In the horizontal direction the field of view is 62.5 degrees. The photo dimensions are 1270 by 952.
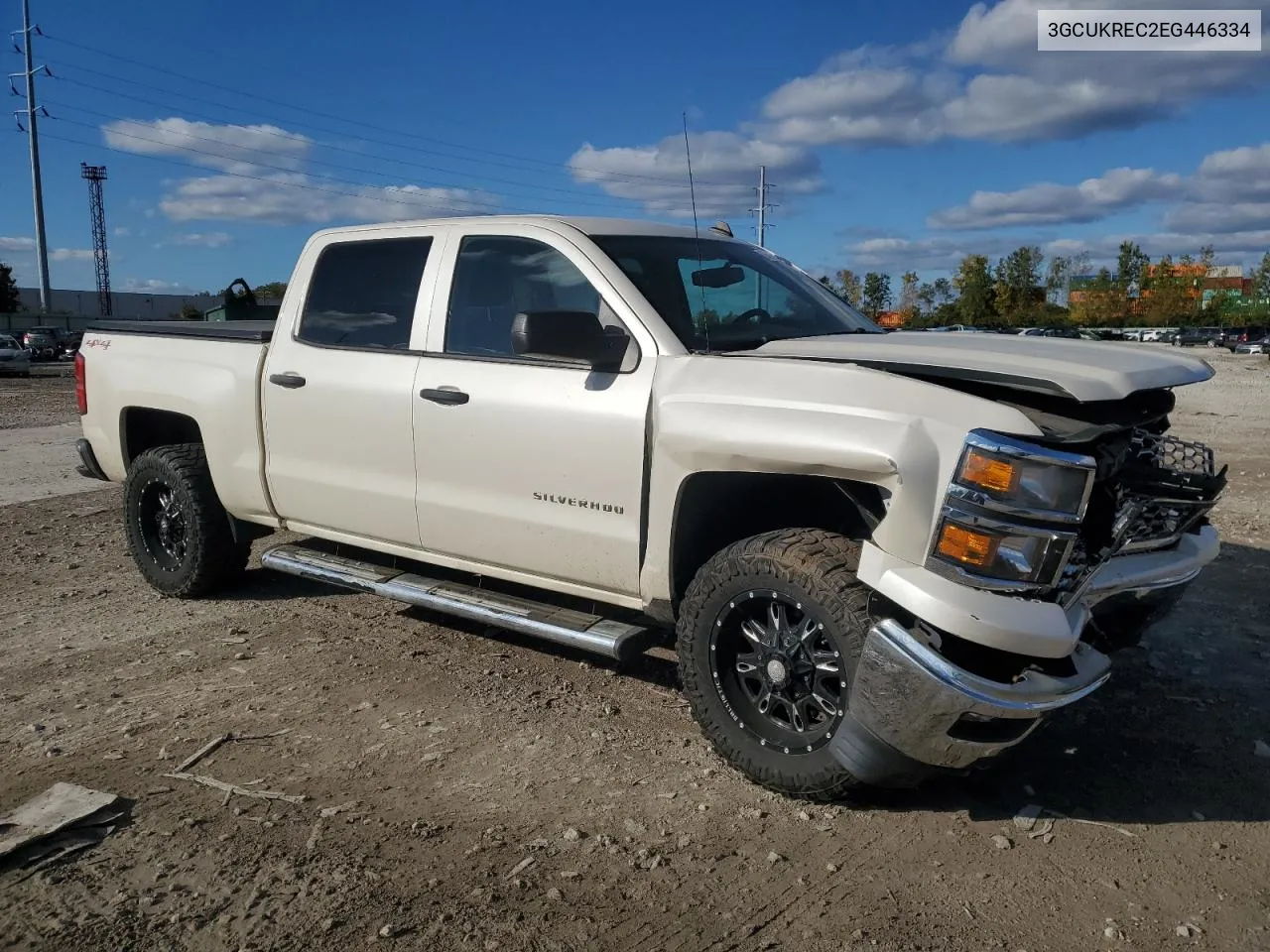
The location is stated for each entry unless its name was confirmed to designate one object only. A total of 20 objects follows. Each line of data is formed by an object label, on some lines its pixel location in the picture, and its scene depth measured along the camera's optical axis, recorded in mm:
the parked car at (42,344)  40062
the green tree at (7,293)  73250
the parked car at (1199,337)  63719
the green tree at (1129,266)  91625
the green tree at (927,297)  105312
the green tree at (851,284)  84750
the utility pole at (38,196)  57000
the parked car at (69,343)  43431
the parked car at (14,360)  31078
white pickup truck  3047
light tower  88062
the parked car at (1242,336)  57428
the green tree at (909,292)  106688
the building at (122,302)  90688
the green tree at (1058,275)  105312
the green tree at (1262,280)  91206
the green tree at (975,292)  89000
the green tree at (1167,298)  88000
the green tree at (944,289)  103950
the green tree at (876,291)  89156
